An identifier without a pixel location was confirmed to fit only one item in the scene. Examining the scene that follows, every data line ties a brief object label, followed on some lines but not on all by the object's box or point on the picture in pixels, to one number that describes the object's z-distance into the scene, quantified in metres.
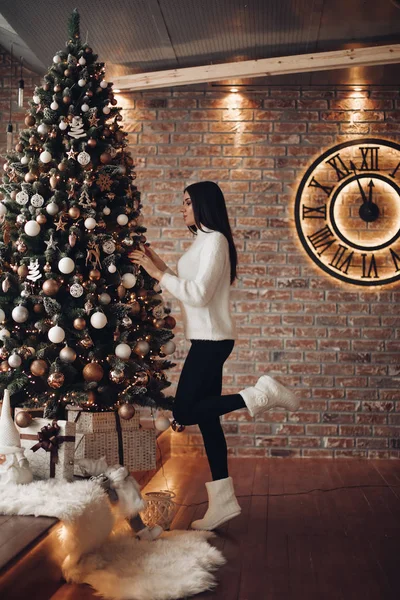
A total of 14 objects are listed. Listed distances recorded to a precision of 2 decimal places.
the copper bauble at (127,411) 2.78
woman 2.88
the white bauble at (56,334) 2.69
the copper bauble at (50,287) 2.74
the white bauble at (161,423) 3.00
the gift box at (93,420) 2.78
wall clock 4.63
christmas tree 2.78
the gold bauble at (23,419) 2.64
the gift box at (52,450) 2.57
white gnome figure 2.51
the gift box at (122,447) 2.78
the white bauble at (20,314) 2.73
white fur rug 2.24
